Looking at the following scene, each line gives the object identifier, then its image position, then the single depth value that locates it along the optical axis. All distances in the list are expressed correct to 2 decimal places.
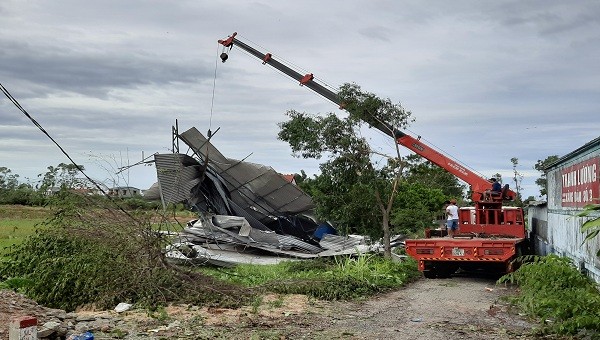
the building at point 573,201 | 10.62
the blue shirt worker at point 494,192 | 18.28
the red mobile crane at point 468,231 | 15.30
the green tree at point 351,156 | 18.81
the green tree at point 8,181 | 53.26
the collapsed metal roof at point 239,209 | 20.47
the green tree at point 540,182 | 43.05
